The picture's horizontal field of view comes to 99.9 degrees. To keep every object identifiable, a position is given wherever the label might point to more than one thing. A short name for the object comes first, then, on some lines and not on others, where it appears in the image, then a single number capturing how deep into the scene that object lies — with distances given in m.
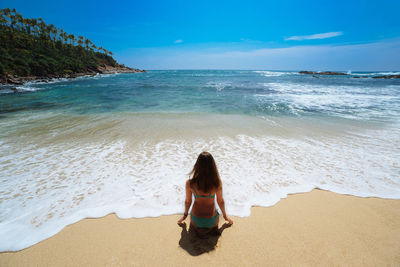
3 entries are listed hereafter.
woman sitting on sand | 2.61
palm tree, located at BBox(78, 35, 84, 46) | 93.76
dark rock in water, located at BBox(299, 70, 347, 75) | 80.84
